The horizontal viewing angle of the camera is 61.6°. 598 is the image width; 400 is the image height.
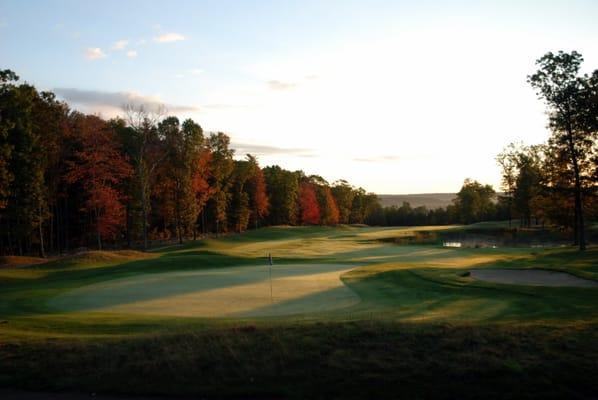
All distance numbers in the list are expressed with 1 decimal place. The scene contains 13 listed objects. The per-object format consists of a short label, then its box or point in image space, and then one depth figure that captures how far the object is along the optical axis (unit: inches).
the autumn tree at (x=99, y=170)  1843.0
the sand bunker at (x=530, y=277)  791.7
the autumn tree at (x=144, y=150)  1913.1
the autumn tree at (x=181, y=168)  2253.9
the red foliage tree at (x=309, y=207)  4121.6
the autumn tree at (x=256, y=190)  3368.6
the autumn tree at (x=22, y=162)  1590.8
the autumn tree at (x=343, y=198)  4771.2
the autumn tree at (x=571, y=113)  1389.0
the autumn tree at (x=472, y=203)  4293.8
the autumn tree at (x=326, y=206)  4281.5
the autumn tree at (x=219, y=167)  2701.8
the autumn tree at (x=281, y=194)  3779.5
